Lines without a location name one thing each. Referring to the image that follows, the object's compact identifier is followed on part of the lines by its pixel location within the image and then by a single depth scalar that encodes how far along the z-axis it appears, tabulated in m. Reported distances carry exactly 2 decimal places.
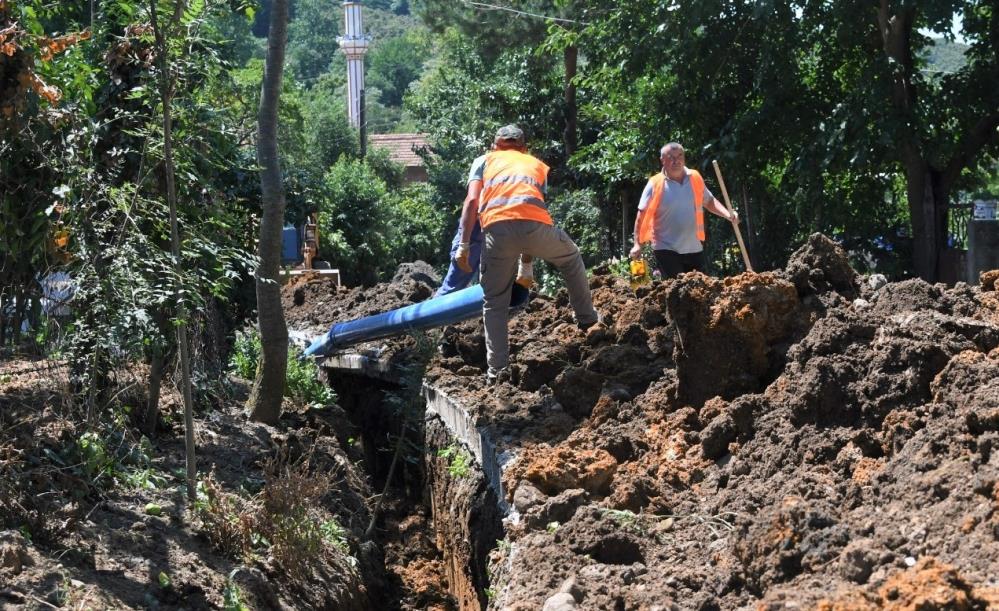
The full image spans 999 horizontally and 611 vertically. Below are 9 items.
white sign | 16.33
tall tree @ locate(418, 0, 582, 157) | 28.92
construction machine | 20.66
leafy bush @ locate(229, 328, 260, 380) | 12.42
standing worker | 10.83
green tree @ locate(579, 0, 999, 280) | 14.34
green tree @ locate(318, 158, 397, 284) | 33.03
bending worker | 8.98
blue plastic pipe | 10.62
